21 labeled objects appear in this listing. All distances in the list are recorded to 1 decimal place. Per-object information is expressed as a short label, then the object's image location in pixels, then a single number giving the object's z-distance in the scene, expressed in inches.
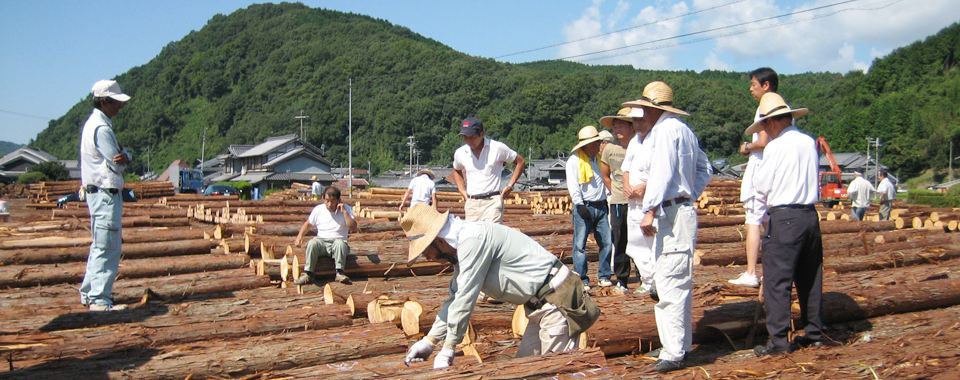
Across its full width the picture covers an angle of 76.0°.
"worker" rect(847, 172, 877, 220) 534.3
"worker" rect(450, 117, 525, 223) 253.6
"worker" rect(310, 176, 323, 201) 875.4
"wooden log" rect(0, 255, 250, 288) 260.2
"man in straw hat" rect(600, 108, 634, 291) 248.8
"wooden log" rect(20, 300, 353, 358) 177.2
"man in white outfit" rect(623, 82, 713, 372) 151.7
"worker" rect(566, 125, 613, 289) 261.1
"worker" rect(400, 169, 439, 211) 389.1
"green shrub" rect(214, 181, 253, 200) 1780.5
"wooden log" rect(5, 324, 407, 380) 160.6
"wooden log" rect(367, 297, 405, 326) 201.5
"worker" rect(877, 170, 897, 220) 544.4
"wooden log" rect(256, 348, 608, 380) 135.9
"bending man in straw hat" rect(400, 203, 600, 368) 142.5
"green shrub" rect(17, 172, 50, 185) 1652.3
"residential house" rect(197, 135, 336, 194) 2287.2
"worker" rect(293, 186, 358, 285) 283.0
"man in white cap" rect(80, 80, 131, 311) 205.3
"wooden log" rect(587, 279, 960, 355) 168.7
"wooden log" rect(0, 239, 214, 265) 287.6
